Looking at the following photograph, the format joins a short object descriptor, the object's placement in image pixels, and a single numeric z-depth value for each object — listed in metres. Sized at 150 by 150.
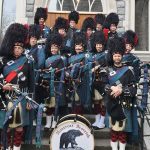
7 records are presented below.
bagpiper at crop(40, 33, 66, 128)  6.21
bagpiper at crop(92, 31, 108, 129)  6.26
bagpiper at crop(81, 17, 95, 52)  7.54
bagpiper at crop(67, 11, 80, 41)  7.40
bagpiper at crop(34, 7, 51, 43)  7.28
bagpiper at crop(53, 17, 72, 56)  6.96
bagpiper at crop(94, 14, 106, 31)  7.81
